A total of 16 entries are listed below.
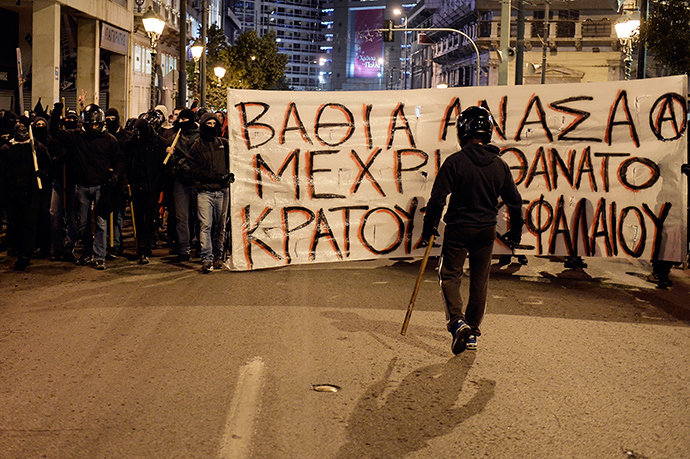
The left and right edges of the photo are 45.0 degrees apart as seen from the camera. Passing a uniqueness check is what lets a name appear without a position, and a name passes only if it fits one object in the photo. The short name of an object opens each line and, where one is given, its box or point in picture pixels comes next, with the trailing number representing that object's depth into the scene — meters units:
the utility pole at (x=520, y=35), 21.39
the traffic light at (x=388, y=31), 35.78
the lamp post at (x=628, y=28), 18.70
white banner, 9.09
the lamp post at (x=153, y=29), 20.12
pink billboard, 173.00
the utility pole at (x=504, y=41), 20.23
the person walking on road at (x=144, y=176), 10.98
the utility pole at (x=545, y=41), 41.75
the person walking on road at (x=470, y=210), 6.32
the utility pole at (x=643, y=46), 16.67
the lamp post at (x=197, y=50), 28.16
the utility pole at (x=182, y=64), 19.91
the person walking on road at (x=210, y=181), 10.06
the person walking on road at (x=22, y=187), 10.33
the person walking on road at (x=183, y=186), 10.86
